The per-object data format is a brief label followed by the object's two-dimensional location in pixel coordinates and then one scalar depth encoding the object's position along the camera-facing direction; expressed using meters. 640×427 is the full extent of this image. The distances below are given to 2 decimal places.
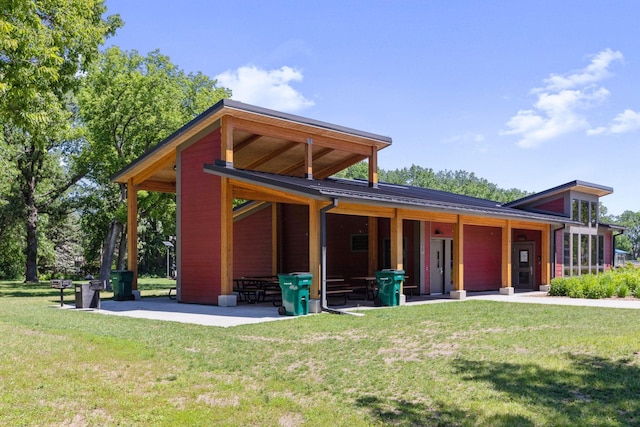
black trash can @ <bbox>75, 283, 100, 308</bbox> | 14.58
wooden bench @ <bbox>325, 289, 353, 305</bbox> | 14.39
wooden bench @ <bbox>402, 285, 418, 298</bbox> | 18.47
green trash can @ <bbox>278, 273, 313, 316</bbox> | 12.64
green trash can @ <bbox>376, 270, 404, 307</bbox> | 14.70
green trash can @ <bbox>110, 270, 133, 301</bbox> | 17.64
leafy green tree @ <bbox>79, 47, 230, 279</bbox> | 23.16
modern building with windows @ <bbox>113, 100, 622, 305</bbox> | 14.86
